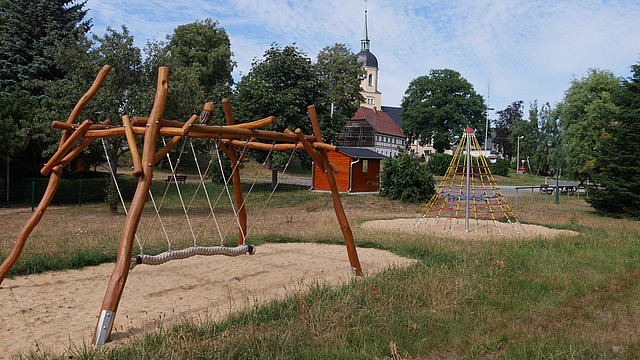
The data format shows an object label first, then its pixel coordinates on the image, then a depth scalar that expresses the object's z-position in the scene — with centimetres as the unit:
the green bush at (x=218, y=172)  2653
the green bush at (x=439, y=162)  4324
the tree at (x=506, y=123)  7541
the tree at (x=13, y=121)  1730
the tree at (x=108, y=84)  1554
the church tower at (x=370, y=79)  8556
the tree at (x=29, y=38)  2108
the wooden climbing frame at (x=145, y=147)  420
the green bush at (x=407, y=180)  2075
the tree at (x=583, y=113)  2617
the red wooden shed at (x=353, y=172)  2456
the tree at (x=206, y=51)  4019
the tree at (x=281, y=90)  2289
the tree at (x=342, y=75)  4462
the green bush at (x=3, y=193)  1999
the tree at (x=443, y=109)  6034
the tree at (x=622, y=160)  1697
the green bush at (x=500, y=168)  4700
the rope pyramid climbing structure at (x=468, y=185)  1292
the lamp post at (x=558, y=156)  2898
